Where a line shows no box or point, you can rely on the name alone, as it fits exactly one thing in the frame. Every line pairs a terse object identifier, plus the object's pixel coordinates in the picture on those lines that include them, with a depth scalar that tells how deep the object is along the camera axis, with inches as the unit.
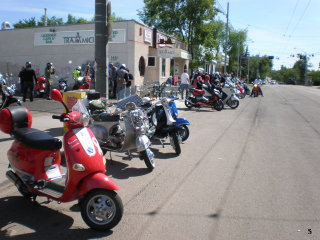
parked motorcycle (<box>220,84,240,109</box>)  616.4
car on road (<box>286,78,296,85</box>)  4291.3
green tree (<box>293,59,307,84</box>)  4060.0
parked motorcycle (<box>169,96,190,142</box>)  283.8
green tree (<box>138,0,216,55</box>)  1168.7
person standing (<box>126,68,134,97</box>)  535.7
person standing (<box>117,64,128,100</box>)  513.3
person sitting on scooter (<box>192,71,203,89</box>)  589.9
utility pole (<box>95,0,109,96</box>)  310.7
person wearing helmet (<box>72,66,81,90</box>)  612.4
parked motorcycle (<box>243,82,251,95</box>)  983.6
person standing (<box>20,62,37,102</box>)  546.9
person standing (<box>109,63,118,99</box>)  641.0
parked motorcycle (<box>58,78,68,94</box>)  658.8
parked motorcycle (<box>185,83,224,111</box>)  557.3
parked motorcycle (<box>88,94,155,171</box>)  216.7
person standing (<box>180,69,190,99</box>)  701.3
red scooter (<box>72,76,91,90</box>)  382.9
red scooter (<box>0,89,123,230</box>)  131.7
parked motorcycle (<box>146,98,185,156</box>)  256.2
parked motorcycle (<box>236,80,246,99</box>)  882.8
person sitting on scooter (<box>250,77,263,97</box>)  1015.0
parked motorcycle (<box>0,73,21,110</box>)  279.4
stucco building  761.0
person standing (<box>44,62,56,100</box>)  609.9
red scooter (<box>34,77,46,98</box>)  680.4
